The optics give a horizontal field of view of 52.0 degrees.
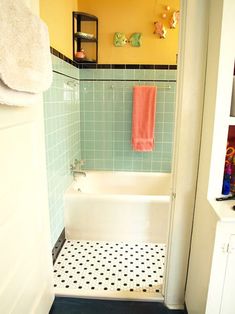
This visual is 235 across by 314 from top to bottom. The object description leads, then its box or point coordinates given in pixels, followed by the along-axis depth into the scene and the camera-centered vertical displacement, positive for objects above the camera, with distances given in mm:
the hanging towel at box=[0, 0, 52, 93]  807 +209
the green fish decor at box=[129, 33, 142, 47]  2906 +789
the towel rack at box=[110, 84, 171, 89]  3006 +239
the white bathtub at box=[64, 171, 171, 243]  2355 -1080
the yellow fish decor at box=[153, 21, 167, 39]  2857 +901
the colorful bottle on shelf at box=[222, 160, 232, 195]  1276 -383
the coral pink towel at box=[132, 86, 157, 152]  2967 -135
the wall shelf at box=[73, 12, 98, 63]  2740 +784
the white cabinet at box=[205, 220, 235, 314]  1103 -774
